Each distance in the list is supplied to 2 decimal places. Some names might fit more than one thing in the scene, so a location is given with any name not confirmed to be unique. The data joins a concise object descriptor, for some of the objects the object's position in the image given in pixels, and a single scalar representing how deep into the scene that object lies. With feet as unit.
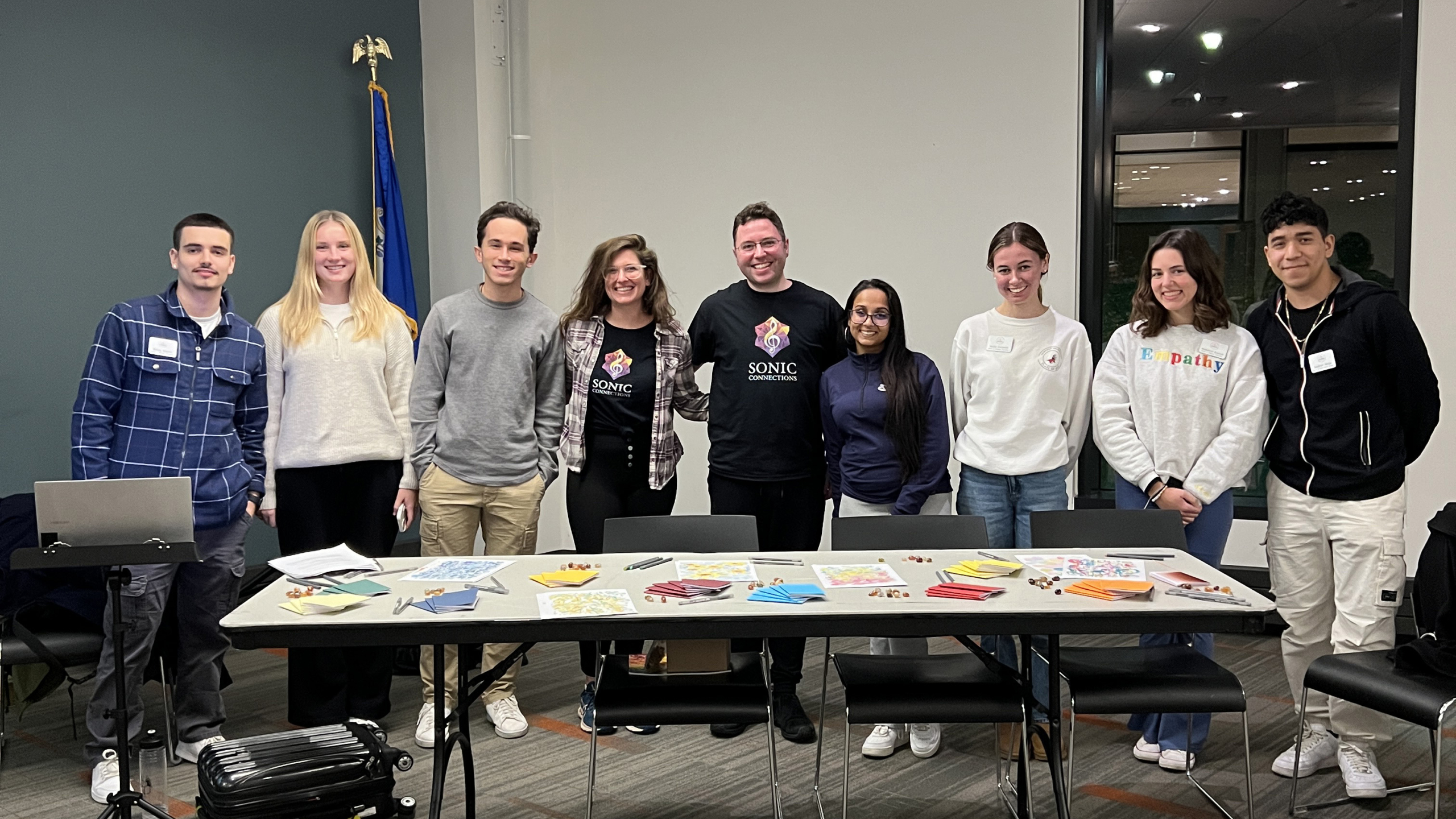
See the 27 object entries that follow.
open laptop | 9.07
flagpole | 18.61
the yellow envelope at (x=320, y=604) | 8.42
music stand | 8.92
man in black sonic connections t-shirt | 12.47
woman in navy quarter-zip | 11.87
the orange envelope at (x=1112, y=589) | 8.70
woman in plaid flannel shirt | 12.69
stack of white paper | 9.48
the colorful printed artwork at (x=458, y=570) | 9.43
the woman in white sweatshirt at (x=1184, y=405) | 11.27
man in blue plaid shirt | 11.15
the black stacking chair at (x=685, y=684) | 9.27
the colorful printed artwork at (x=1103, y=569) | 9.37
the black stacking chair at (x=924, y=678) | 9.33
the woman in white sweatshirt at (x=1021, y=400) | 11.68
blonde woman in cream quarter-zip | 12.24
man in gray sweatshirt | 12.36
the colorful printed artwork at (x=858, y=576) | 9.13
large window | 16.72
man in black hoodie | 10.75
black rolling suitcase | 8.46
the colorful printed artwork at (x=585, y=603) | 8.30
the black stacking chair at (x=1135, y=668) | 9.46
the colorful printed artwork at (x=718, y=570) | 9.40
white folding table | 8.14
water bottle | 11.23
